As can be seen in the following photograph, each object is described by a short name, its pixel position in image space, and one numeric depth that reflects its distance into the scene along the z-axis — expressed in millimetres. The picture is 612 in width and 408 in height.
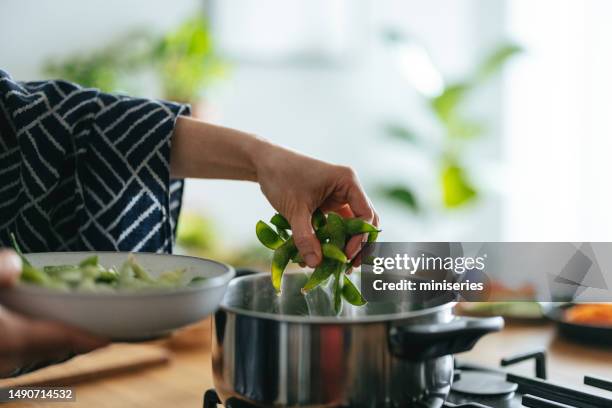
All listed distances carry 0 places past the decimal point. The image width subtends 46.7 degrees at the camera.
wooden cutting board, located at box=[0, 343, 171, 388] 1024
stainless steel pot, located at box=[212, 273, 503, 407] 646
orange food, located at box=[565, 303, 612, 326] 1288
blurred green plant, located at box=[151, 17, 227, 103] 2293
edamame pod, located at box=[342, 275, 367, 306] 860
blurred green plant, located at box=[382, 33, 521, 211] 2689
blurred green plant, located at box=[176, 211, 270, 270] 2189
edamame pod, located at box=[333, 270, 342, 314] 849
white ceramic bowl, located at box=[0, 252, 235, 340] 582
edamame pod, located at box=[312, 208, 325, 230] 909
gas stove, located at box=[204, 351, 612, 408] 836
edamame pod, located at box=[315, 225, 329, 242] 875
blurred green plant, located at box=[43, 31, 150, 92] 2232
